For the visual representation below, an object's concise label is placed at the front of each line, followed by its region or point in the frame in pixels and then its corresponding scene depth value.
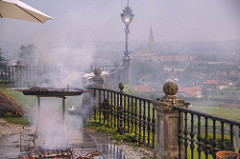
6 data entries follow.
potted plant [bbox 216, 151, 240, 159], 2.44
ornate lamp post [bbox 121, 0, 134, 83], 14.50
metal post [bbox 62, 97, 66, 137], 5.11
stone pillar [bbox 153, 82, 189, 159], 3.63
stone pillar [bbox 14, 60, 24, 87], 14.62
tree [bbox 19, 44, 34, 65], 14.71
